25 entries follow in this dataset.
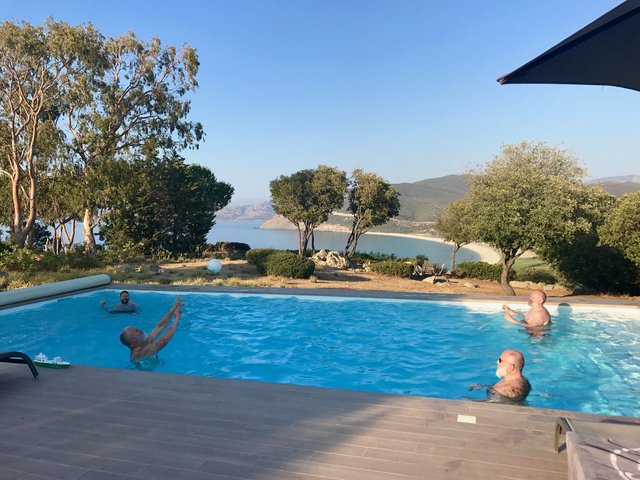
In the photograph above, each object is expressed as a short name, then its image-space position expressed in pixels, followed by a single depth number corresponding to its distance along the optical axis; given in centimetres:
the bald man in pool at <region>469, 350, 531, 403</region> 521
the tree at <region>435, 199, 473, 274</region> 2859
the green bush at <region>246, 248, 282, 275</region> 1914
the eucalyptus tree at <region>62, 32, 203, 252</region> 2216
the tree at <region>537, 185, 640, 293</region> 1811
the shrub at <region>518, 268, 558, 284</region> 2375
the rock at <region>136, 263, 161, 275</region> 1780
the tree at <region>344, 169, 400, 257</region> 3155
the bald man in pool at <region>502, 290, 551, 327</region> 922
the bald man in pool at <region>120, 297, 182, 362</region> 703
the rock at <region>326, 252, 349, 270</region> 2386
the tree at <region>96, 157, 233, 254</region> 2334
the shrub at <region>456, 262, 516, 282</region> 2443
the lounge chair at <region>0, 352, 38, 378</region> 477
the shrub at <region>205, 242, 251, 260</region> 2559
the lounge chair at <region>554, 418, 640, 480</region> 227
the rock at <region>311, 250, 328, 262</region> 2528
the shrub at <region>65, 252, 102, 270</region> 1758
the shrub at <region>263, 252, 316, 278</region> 1805
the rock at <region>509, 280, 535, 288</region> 2155
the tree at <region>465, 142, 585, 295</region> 1461
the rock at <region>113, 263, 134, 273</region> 1725
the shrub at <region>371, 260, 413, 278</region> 2180
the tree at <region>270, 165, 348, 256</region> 3083
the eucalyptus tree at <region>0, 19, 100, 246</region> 1889
